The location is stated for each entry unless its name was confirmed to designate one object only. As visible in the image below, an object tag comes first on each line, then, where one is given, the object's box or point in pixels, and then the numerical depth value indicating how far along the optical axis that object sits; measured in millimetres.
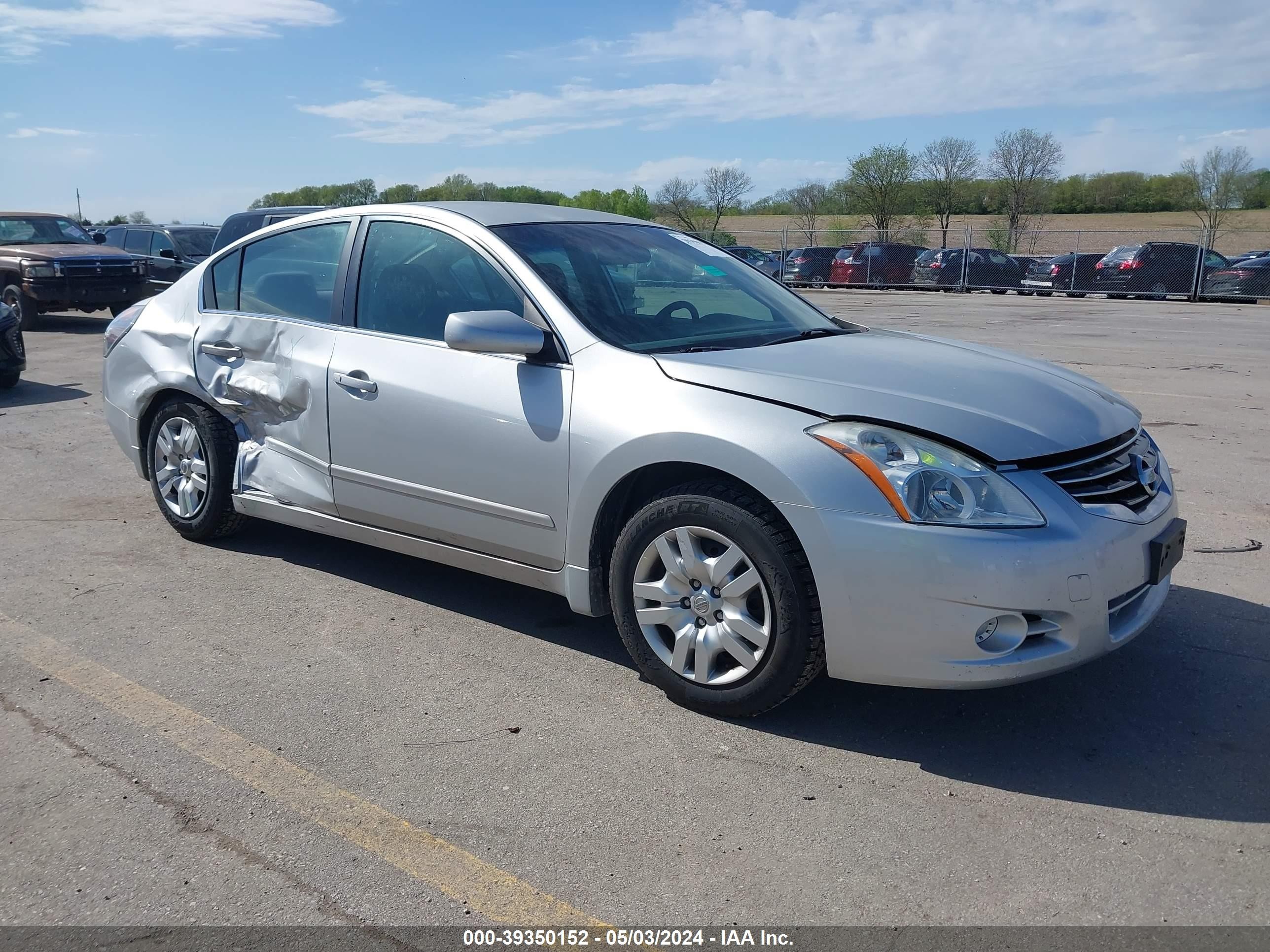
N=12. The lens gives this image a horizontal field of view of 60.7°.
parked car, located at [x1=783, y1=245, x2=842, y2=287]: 36750
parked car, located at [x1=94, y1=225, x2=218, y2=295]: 19469
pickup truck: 16219
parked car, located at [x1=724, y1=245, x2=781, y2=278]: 34375
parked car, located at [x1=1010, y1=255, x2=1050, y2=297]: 32469
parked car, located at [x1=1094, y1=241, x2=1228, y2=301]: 27953
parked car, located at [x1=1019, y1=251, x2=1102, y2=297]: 30500
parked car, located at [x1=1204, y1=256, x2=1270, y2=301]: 26828
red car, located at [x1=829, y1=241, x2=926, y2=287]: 34938
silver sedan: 3203
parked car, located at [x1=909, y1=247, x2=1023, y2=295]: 32625
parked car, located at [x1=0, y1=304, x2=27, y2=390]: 10148
